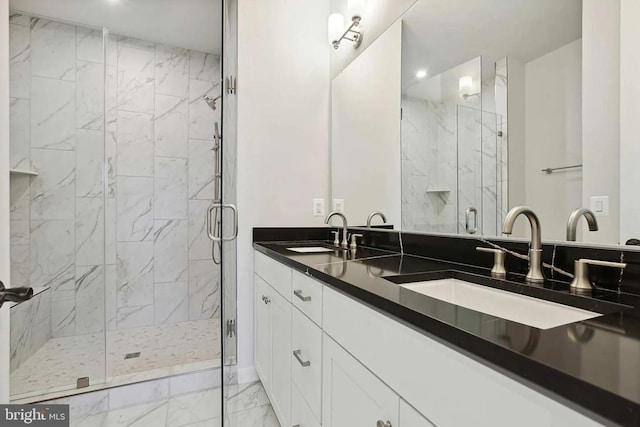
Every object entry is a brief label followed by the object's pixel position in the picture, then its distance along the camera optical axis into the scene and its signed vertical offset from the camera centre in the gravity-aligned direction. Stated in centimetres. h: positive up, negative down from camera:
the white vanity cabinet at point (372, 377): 45 -34
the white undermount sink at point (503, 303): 74 -24
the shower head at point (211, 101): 301 +107
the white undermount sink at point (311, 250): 173 -21
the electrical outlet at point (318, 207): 231 +5
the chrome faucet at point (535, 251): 92 -11
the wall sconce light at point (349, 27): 205 +124
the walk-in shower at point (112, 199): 207 +11
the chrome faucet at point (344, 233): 196 -12
